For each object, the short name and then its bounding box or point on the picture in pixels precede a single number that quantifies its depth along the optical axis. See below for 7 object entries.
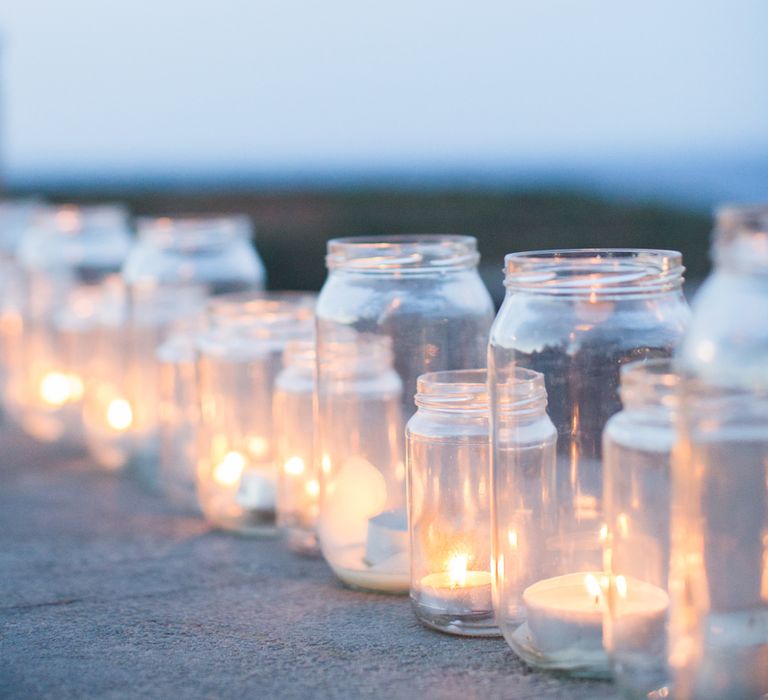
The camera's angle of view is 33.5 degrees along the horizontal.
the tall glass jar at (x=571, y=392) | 1.76
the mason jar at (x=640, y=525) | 1.60
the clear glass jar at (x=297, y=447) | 2.52
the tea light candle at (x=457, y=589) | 1.97
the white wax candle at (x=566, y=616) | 1.73
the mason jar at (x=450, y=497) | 2.00
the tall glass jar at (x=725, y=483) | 1.42
